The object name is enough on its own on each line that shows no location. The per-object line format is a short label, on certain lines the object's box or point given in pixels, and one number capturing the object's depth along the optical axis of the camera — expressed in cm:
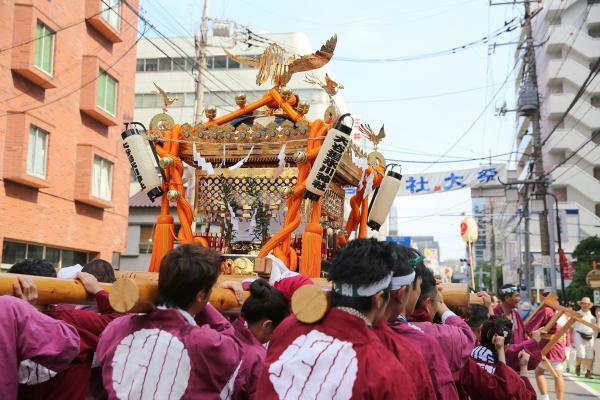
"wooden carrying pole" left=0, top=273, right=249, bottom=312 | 231
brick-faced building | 1455
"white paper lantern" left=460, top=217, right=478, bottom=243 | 1053
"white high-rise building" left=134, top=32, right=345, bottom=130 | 3472
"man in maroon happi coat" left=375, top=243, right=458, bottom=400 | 248
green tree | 2575
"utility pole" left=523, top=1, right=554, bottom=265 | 2095
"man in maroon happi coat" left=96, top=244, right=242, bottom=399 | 241
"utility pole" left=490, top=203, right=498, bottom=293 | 4206
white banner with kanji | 2012
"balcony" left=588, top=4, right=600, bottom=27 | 3909
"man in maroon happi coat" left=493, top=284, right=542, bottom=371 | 481
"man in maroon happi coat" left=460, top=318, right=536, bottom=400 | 363
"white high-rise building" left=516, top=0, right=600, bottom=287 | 3900
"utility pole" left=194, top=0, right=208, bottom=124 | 1764
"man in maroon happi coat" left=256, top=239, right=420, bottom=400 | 202
